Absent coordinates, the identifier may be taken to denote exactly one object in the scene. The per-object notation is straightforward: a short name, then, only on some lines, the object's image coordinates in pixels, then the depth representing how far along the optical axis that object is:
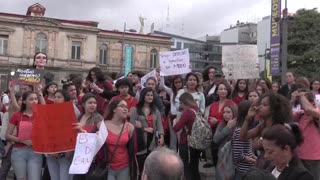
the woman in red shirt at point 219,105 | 4.94
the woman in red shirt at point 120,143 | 4.12
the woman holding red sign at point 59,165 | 4.52
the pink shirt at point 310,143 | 3.93
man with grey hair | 1.89
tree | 23.38
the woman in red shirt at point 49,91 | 5.53
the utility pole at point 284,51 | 12.87
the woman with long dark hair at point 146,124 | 4.68
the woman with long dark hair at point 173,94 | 5.08
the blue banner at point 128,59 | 33.39
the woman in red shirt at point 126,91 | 5.25
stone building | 32.54
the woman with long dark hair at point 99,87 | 5.69
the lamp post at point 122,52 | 36.22
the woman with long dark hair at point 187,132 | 4.86
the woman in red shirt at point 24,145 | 4.55
